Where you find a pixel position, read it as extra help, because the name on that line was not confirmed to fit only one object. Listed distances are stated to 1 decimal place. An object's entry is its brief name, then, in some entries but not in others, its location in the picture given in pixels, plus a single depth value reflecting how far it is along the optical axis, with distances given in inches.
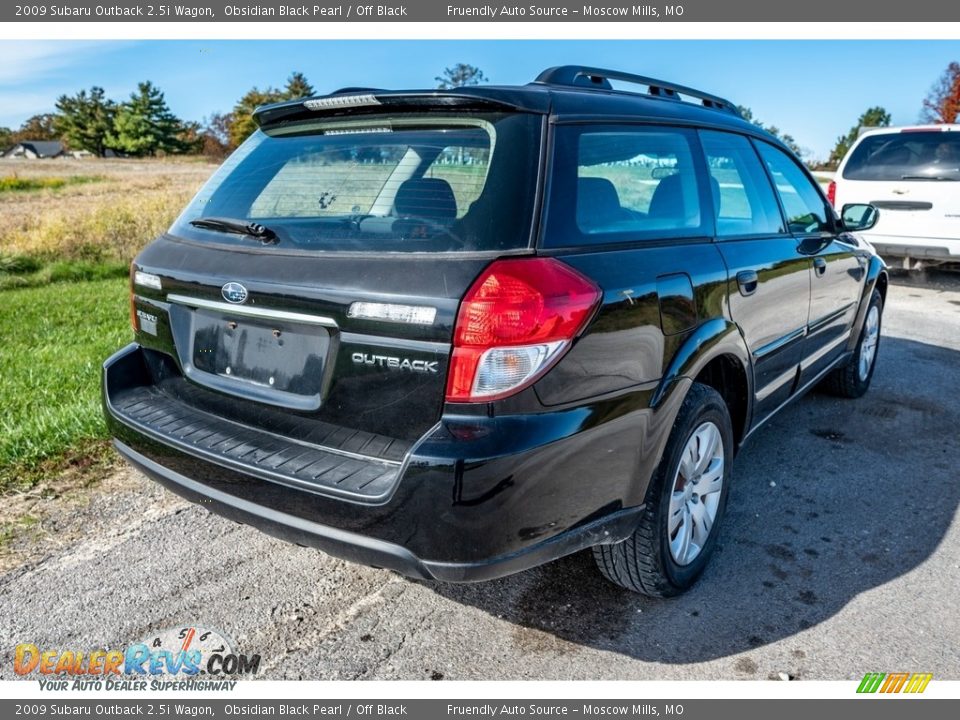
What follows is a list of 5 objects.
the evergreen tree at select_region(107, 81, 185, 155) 3351.4
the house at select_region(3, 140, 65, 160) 3710.6
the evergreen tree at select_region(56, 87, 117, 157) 3457.2
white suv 347.6
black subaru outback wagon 78.4
